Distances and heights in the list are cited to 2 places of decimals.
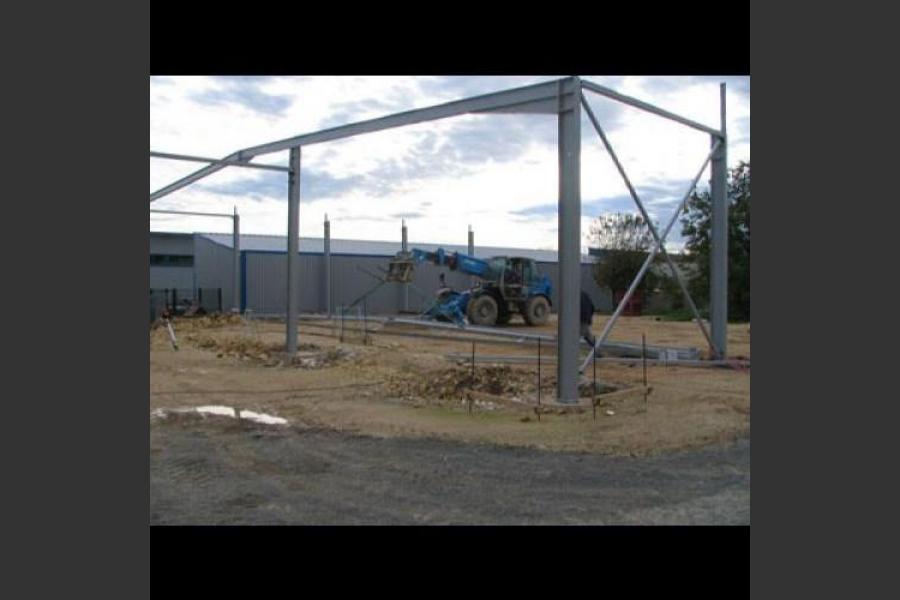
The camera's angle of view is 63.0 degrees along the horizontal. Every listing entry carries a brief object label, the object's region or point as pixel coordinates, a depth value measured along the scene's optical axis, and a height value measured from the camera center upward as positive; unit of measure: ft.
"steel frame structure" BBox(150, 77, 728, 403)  33.60 +7.58
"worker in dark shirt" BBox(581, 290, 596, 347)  48.52 -1.33
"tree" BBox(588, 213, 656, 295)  138.10 +8.85
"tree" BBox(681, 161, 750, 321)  100.27 +8.31
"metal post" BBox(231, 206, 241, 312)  106.83 +4.63
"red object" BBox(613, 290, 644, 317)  133.59 -1.67
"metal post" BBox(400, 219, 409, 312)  122.72 -0.23
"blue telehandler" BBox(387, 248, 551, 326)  81.20 +0.34
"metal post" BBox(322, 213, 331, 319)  109.81 +5.75
